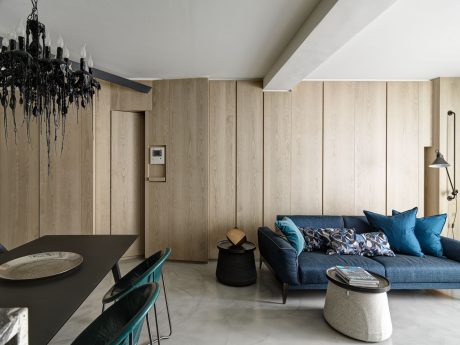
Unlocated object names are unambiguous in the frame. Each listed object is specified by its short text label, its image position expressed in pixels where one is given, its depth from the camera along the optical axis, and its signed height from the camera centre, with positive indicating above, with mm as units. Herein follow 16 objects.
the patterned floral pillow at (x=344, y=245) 2654 -811
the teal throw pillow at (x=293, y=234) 2594 -691
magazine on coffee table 1949 -873
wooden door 3627 -82
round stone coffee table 1897 -1133
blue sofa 2361 -952
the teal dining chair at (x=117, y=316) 1076 -692
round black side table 2764 -1104
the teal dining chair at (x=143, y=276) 1342 -690
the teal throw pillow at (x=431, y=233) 2678 -687
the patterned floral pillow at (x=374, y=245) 2639 -806
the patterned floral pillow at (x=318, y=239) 2793 -777
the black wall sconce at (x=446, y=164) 2961 +108
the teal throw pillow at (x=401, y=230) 2678 -673
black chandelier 1390 +604
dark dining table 952 -600
